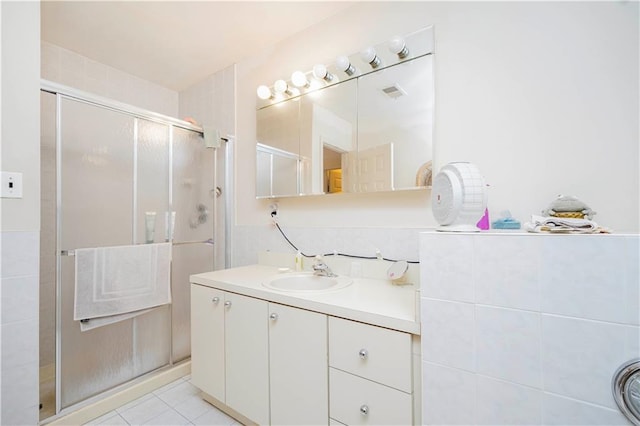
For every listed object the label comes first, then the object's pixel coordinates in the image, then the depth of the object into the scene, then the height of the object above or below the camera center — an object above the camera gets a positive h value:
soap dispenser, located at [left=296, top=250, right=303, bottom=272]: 1.78 -0.33
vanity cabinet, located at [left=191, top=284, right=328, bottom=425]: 1.12 -0.68
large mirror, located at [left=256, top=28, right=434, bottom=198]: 1.40 +0.50
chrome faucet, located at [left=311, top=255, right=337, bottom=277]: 1.60 -0.33
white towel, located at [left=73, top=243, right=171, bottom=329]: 1.49 -0.40
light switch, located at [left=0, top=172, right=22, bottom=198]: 1.17 +0.13
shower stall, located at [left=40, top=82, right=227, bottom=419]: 1.44 -0.03
